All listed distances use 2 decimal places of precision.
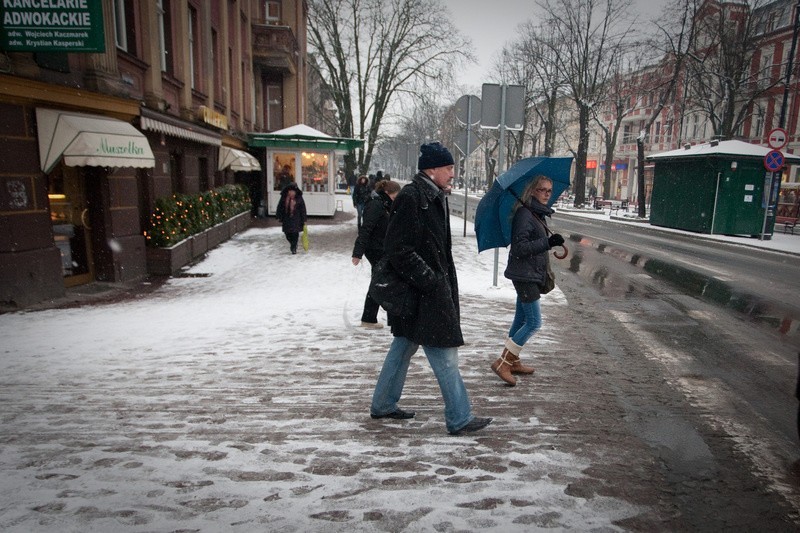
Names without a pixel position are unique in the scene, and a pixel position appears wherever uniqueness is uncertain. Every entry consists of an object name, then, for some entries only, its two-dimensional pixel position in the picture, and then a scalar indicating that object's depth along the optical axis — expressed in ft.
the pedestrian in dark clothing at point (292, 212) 38.81
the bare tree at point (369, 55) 99.91
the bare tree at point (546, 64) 114.62
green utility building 63.16
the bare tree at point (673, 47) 84.53
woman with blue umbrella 13.94
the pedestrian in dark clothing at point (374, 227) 20.48
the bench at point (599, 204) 117.93
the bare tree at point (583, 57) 108.47
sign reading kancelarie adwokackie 21.21
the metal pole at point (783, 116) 59.21
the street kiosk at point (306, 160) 65.36
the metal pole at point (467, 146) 39.68
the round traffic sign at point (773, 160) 54.39
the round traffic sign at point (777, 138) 52.70
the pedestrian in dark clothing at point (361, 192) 52.28
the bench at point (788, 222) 69.31
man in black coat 10.41
